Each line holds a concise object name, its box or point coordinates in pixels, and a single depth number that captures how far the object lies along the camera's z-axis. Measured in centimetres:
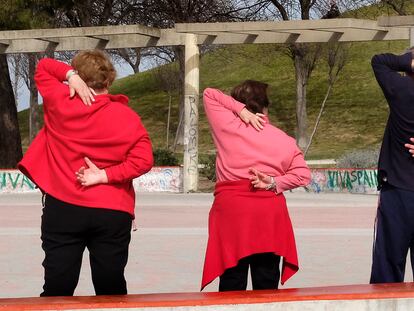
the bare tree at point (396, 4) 3534
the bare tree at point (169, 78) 4575
